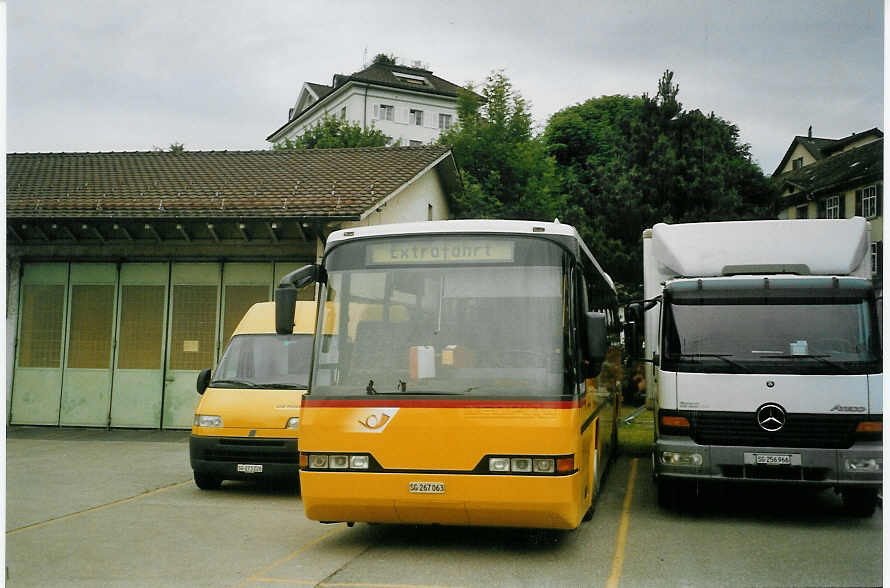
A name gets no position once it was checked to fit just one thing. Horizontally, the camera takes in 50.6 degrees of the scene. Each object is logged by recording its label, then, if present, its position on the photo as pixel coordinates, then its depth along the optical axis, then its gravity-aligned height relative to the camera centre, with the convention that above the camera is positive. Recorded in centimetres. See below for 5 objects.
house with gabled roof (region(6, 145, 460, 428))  1825 +146
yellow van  1080 -65
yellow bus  702 -11
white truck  861 -5
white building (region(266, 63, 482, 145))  4231 +1286
